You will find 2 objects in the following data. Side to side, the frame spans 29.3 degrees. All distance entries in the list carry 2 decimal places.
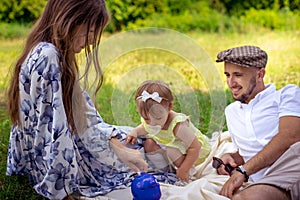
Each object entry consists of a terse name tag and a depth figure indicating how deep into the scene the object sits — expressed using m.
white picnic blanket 2.80
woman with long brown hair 2.79
